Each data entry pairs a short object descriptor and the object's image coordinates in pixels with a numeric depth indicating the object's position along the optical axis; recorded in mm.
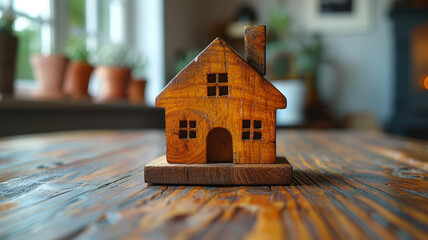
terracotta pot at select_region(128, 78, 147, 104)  2709
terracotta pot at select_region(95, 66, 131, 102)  2395
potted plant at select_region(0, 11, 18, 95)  1512
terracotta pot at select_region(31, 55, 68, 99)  1860
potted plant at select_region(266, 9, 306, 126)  3441
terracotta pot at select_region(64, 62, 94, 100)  2061
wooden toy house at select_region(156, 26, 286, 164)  477
